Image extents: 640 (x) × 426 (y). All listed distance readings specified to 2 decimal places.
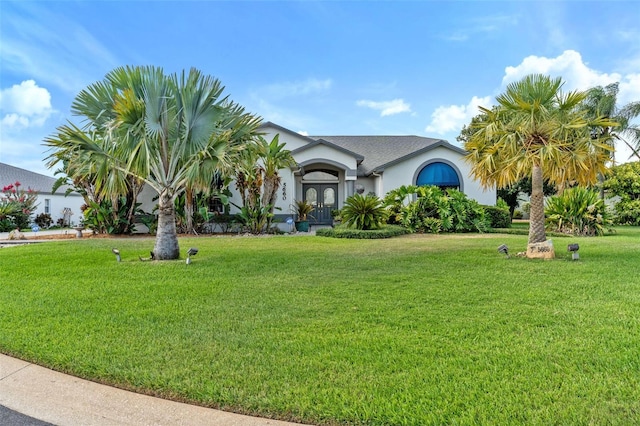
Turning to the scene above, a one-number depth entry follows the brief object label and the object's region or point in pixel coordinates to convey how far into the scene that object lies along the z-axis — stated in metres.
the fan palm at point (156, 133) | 9.00
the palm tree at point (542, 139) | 8.99
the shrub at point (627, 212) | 22.59
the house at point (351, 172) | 20.58
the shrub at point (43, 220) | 27.50
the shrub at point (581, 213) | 15.70
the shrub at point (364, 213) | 15.91
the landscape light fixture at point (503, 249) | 9.21
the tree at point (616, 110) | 26.42
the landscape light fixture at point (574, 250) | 8.73
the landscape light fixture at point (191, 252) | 8.81
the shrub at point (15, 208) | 22.69
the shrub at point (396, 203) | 18.08
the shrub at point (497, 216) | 19.83
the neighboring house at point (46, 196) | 30.43
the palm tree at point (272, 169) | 17.61
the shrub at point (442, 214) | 17.52
